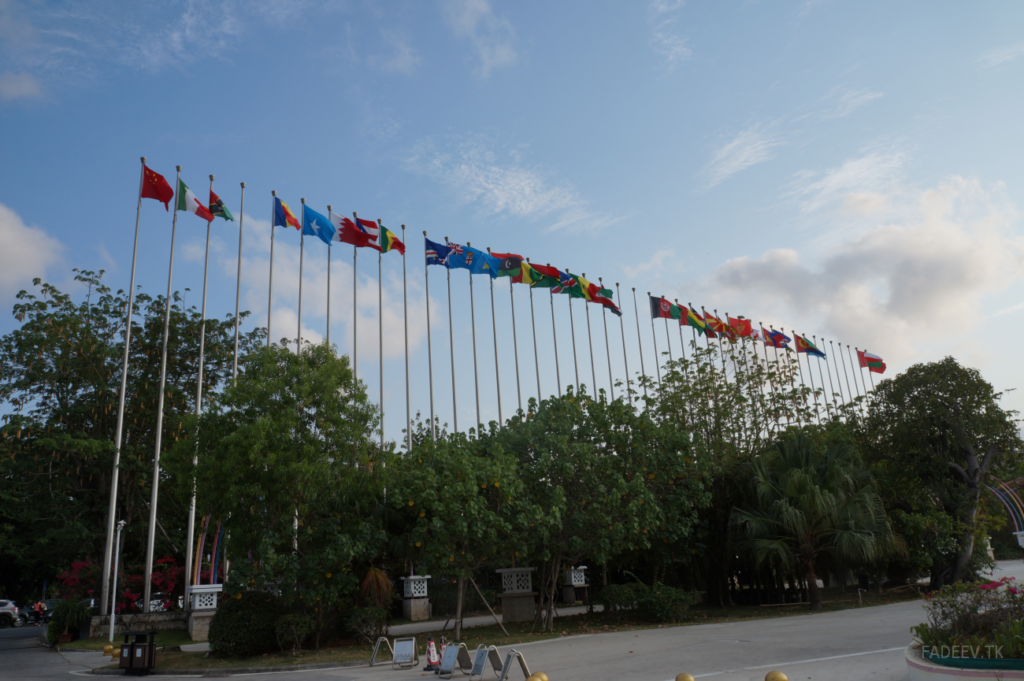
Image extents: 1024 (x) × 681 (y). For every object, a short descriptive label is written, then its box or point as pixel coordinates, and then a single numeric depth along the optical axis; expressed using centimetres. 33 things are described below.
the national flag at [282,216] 2445
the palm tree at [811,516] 1962
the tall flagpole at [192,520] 2203
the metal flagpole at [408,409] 2633
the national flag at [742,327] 2999
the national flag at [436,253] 2717
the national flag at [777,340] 3516
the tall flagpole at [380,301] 2747
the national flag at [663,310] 3169
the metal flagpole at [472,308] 2995
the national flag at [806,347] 3719
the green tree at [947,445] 2423
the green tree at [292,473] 1531
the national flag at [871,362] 4084
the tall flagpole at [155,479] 2240
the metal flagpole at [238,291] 2428
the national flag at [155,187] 2258
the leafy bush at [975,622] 740
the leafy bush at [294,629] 1542
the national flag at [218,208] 2345
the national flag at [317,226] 2434
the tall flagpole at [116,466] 2241
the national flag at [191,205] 2281
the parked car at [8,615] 3841
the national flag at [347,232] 2516
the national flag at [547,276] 2969
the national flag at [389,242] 2642
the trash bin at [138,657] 1415
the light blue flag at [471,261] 2728
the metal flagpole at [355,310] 2586
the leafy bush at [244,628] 1541
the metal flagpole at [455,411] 2796
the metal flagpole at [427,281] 2753
